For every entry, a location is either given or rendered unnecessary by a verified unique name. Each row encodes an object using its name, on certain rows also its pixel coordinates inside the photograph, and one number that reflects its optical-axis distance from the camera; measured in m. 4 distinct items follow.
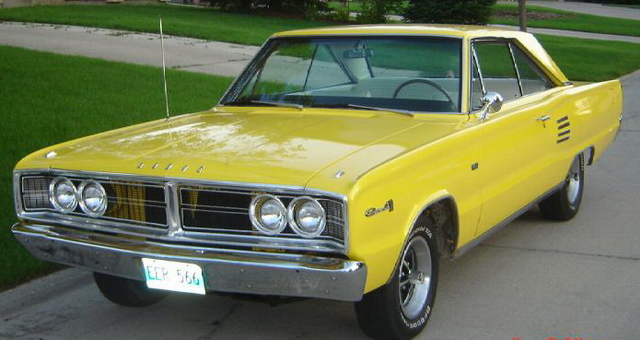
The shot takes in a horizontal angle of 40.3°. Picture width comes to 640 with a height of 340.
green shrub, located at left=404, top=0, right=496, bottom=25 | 23.34
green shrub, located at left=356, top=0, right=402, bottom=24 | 25.14
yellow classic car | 3.89
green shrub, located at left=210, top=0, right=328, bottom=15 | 27.16
